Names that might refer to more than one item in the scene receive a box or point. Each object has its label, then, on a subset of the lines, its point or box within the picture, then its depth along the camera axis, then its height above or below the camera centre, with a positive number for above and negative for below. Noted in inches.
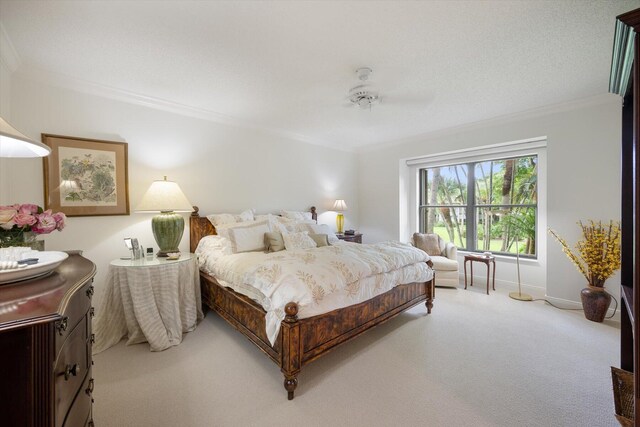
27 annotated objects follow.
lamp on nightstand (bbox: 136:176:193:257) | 106.5 +0.4
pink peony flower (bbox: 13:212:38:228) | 40.1 -1.4
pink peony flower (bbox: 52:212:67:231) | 44.5 -1.7
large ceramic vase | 111.3 -42.0
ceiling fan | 105.3 +48.8
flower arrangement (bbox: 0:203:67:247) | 39.9 -2.0
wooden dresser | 25.1 -15.3
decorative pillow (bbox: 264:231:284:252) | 118.5 -15.3
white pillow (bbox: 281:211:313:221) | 160.1 -3.4
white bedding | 72.1 -21.9
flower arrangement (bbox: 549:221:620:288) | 110.7 -19.3
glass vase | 40.9 -4.7
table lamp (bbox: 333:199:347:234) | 192.2 -0.7
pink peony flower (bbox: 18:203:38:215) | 41.3 +0.2
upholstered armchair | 157.8 -31.1
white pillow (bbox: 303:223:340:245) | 141.8 -11.6
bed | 69.1 -38.5
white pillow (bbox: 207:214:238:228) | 130.1 -4.8
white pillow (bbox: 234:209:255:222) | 137.3 -3.5
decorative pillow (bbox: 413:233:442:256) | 170.7 -23.0
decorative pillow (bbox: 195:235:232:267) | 112.0 -17.9
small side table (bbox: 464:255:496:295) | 151.6 -30.5
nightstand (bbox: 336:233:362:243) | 184.5 -20.5
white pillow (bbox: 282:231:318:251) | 119.7 -15.4
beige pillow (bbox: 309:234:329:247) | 131.0 -15.5
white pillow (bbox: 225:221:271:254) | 113.8 -12.4
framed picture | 98.6 +14.0
